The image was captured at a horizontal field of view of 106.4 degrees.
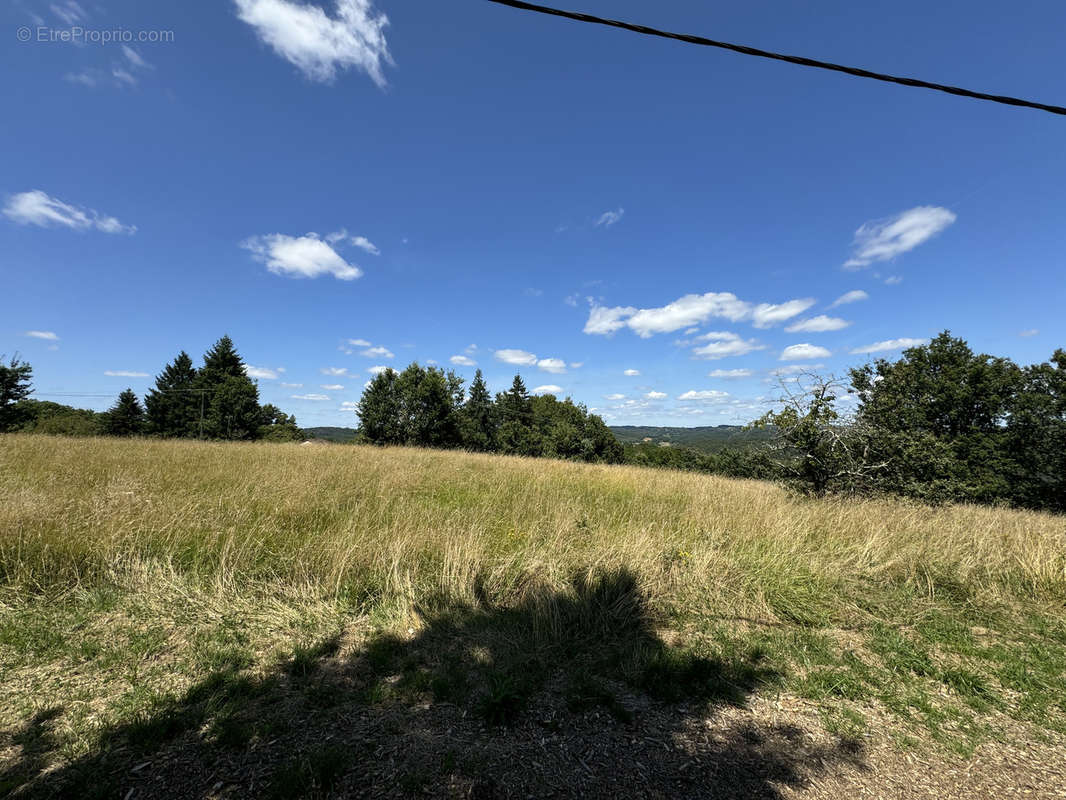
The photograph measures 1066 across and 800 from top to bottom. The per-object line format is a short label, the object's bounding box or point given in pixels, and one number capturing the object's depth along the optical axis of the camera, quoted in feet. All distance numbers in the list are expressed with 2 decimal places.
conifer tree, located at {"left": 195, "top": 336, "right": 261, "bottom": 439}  126.31
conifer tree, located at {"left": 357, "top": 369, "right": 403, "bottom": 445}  117.19
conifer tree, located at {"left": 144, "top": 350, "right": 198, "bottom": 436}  134.21
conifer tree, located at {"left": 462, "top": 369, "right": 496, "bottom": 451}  149.38
